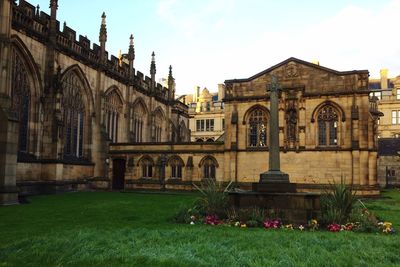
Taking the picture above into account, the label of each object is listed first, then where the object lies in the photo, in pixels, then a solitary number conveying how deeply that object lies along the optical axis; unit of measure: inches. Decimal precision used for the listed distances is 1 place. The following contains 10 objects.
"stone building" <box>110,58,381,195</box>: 1142.3
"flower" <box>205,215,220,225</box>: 516.3
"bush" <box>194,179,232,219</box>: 552.8
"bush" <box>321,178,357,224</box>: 498.0
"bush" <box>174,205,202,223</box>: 533.0
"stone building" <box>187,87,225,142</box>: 2952.8
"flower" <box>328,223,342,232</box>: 467.9
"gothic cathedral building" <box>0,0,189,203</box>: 777.6
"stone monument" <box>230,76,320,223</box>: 515.8
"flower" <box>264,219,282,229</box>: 491.5
